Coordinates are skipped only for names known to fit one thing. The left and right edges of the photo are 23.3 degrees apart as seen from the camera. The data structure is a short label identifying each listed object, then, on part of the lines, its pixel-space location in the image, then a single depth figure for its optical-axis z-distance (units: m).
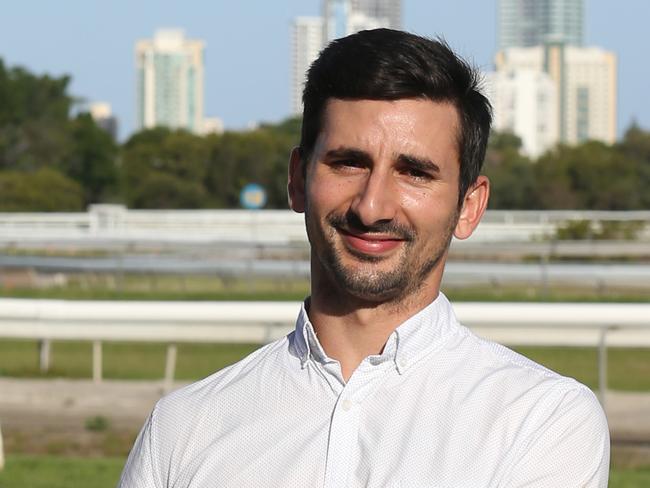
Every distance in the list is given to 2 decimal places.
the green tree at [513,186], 90.50
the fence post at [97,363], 11.38
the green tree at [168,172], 90.88
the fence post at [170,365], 10.49
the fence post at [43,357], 12.26
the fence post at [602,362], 9.58
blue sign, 42.52
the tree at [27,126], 93.38
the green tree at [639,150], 93.00
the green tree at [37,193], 76.44
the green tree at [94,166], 89.19
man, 2.24
